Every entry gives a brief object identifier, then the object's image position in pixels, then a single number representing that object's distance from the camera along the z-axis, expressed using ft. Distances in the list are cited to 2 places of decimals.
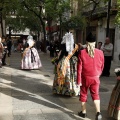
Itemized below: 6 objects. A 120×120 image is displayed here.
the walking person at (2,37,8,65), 46.28
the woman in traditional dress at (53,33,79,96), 23.45
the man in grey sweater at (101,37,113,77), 36.58
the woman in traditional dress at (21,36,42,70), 42.01
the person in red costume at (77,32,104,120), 17.49
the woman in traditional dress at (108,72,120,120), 17.28
